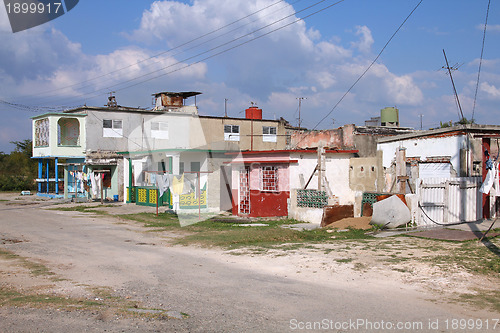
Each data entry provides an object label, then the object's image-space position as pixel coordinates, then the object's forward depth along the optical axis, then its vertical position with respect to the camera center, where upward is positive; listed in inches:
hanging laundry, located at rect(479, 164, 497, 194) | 494.1 -10.5
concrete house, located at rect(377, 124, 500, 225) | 590.2 +6.6
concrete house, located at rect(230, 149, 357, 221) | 759.1 -12.6
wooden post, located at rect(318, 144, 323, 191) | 741.3 +14.9
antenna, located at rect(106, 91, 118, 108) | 1599.7 +268.9
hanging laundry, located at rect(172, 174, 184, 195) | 850.1 -18.6
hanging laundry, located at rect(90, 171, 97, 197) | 1212.4 -18.8
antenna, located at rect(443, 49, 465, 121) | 763.1 +181.1
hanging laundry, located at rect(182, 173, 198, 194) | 911.0 -16.1
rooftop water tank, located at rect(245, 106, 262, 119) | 1722.4 +240.4
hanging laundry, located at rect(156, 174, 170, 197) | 853.2 -10.7
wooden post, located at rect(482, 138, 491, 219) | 630.5 -48.2
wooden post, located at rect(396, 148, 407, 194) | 639.8 +5.9
